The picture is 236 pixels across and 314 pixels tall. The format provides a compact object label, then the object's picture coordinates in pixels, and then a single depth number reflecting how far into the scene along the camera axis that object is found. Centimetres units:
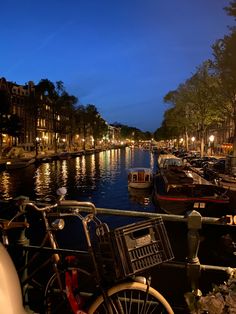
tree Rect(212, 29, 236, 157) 2362
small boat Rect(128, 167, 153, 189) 2487
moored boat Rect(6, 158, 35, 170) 3861
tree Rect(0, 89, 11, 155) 4227
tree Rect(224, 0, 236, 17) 2102
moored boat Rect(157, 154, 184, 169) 2811
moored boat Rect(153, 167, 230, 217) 1487
